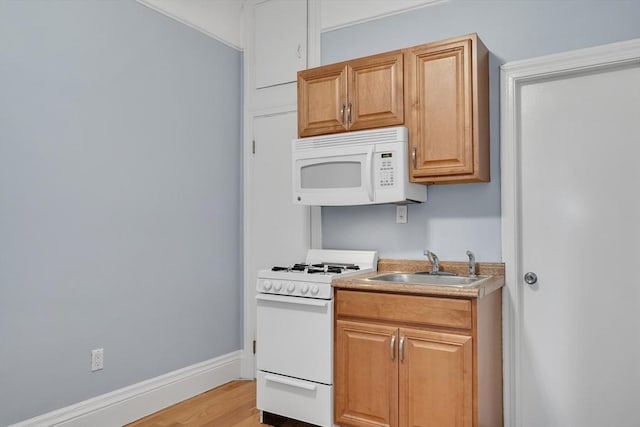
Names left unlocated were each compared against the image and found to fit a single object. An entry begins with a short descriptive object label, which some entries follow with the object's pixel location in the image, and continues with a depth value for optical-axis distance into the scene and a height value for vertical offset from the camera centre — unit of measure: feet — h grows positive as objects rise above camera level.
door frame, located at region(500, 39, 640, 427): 8.31 +0.27
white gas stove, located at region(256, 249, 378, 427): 8.11 -2.18
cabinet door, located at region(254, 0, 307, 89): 11.09 +4.59
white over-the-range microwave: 8.43 +1.09
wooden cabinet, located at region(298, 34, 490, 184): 7.87 +2.29
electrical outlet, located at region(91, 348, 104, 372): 8.39 -2.49
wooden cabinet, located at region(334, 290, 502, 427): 6.88 -2.24
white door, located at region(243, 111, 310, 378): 11.03 +0.36
